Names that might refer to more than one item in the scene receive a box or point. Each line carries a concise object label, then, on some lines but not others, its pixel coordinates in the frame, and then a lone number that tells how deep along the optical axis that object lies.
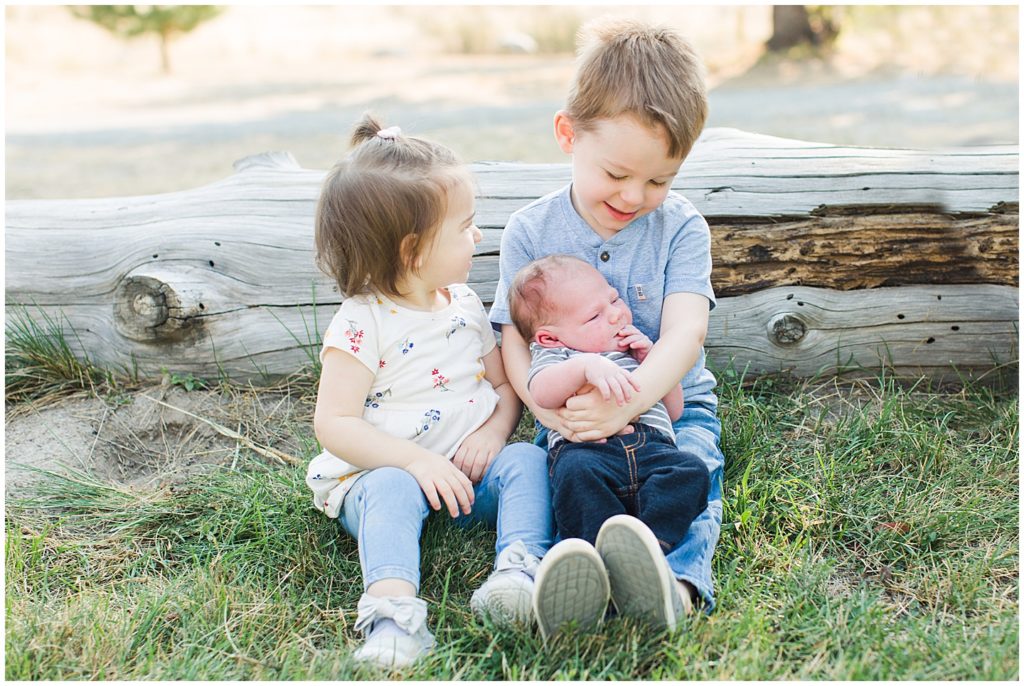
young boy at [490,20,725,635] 2.04
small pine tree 15.33
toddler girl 2.29
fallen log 3.25
